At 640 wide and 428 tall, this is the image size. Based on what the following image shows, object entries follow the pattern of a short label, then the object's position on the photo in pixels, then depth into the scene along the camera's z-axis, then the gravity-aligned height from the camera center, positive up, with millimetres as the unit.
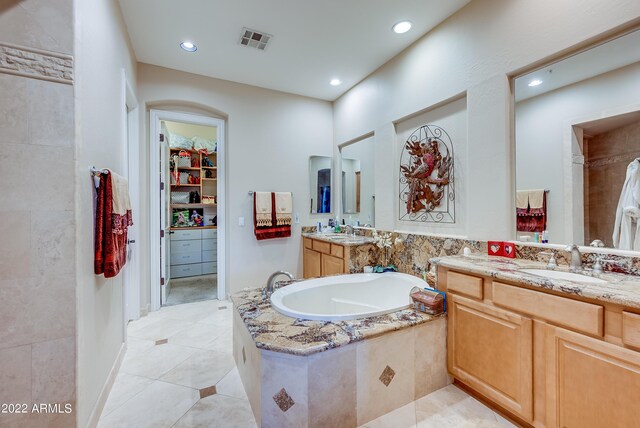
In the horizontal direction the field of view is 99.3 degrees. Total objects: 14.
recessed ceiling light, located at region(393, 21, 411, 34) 2512 +1764
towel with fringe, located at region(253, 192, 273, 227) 3711 +91
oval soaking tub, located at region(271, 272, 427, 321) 2436 -748
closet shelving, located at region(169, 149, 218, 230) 4781 +582
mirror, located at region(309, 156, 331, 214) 4227 +479
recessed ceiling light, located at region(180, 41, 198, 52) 2840 +1798
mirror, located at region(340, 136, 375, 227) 3588 +451
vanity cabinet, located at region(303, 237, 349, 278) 3143 -564
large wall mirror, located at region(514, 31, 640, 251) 1554 +441
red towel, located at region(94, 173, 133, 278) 1559 -99
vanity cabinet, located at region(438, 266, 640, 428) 1149 -713
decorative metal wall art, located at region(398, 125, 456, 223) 2580 +367
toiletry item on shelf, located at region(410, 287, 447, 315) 1862 -614
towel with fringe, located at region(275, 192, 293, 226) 3859 +92
